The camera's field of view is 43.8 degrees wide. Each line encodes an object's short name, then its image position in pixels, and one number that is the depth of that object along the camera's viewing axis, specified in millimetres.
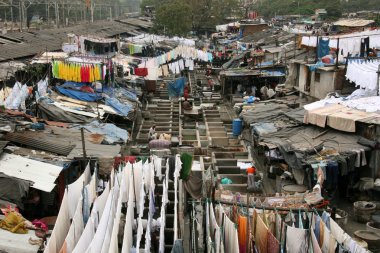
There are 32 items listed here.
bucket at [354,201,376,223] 13344
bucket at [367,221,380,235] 12067
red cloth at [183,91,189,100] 30256
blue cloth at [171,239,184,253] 8336
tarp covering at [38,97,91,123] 17500
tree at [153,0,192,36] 54375
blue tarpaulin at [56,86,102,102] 20188
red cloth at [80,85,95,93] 20859
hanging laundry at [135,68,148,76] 30031
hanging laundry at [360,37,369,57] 22188
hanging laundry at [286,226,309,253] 8930
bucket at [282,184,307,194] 14008
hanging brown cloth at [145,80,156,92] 31664
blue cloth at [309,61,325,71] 20802
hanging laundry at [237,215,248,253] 9406
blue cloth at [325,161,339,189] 13732
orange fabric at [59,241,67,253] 8298
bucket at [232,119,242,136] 22844
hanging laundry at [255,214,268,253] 9353
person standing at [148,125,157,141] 21281
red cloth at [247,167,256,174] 16031
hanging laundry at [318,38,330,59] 23750
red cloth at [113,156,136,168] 12936
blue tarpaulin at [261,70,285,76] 29906
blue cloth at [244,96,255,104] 24409
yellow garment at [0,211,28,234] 9617
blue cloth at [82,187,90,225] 10305
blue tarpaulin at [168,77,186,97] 32219
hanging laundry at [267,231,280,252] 8966
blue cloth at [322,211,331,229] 9436
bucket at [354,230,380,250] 11586
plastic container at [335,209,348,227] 13055
